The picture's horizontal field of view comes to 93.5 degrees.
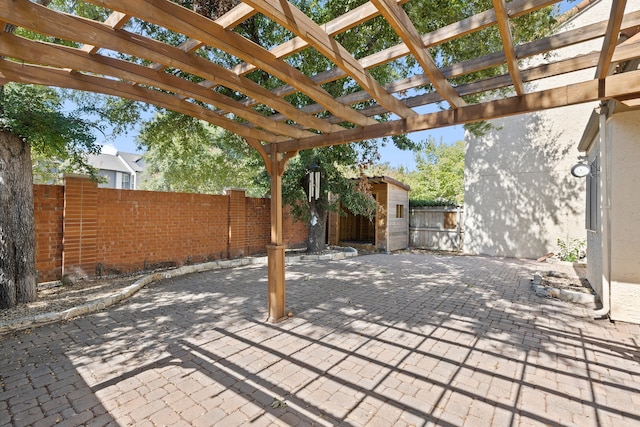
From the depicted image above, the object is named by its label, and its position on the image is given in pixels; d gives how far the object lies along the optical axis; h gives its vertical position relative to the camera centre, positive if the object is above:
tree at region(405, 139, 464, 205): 20.11 +3.37
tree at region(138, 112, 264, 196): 8.22 +2.44
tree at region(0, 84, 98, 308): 4.37 +0.76
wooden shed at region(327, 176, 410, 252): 11.76 -0.11
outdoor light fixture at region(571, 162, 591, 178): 5.61 +0.94
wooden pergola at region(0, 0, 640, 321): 2.03 +1.33
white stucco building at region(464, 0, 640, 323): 4.21 +0.79
